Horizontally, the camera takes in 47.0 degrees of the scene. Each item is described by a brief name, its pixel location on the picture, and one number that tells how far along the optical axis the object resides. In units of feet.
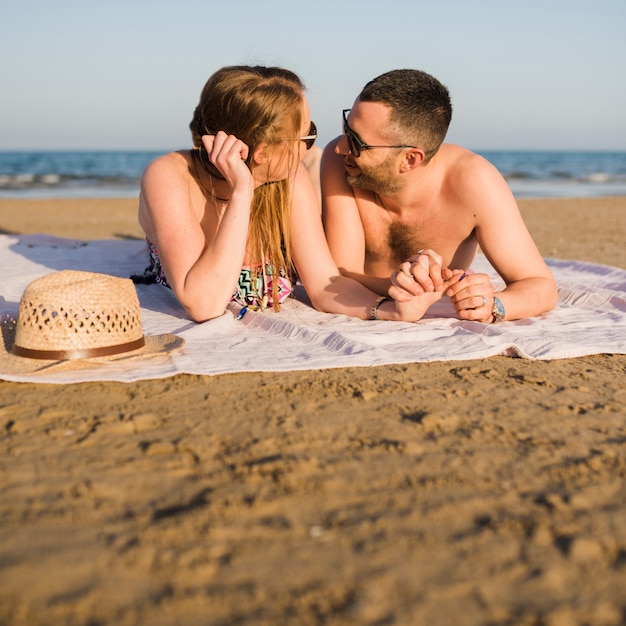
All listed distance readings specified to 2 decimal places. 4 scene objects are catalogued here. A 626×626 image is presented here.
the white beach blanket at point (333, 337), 9.77
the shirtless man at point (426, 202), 12.56
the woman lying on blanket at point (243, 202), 11.53
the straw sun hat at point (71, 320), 9.22
